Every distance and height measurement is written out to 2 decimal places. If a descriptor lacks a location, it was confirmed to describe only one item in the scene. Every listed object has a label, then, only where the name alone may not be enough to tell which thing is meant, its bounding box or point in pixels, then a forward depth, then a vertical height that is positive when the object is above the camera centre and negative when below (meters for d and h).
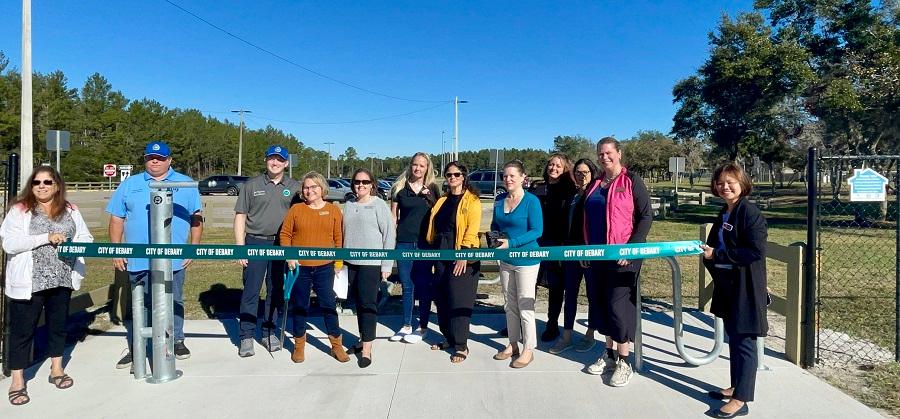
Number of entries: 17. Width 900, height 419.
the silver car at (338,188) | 34.94 +0.67
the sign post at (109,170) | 37.19 +1.76
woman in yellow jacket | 4.71 -0.35
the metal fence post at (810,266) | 4.30 -0.49
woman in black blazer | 3.60 -0.48
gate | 4.45 -1.16
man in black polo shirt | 4.94 -0.17
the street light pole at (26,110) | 12.10 +1.86
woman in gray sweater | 4.66 -0.33
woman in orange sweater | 4.60 -0.34
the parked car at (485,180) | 32.03 +1.11
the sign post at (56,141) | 16.91 +1.65
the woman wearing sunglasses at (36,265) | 3.83 -0.45
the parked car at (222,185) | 40.09 +0.92
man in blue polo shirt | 4.55 -0.11
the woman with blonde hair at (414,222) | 5.38 -0.21
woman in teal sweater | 4.55 -0.32
